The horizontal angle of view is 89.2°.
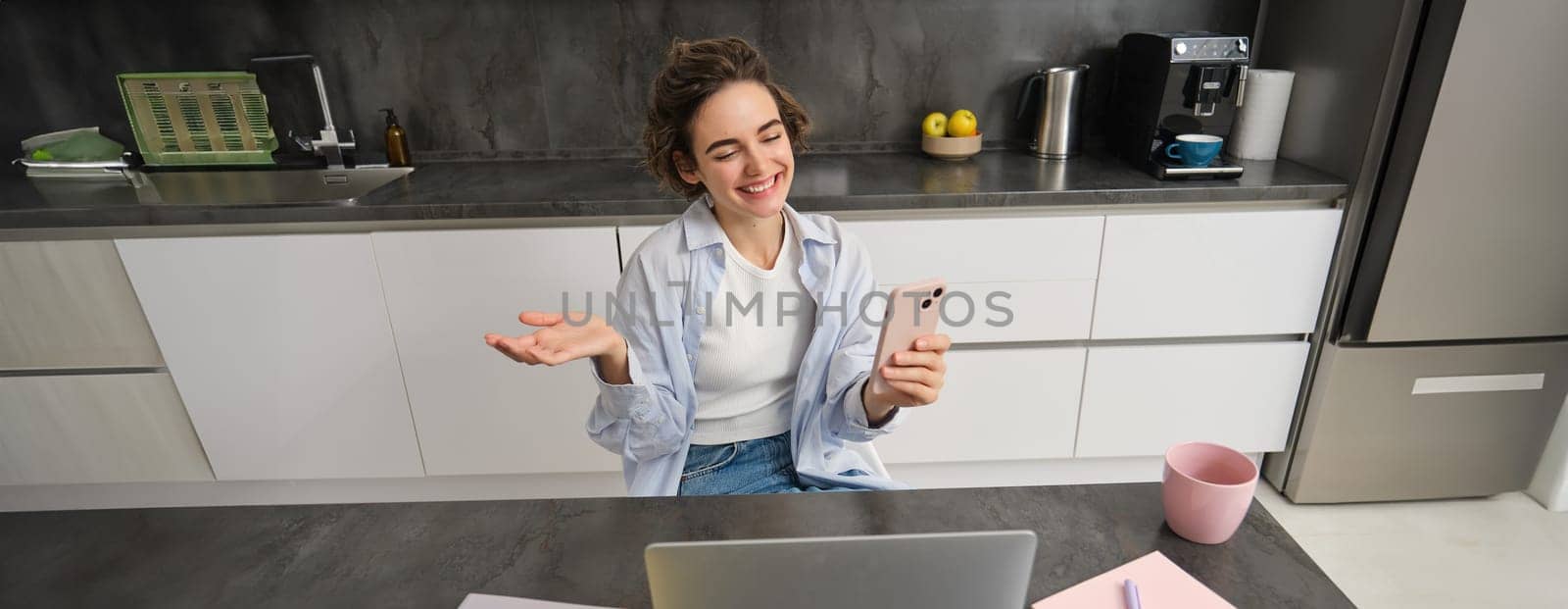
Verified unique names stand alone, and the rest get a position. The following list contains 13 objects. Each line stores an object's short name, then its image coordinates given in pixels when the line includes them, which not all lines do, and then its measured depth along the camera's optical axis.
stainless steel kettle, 1.98
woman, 1.05
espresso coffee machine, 1.77
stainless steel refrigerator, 1.51
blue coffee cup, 1.73
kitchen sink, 2.09
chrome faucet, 2.10
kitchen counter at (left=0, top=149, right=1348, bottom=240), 1.66
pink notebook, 0.64
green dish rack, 2.07
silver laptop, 0.50
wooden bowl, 2.02
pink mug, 0.68
